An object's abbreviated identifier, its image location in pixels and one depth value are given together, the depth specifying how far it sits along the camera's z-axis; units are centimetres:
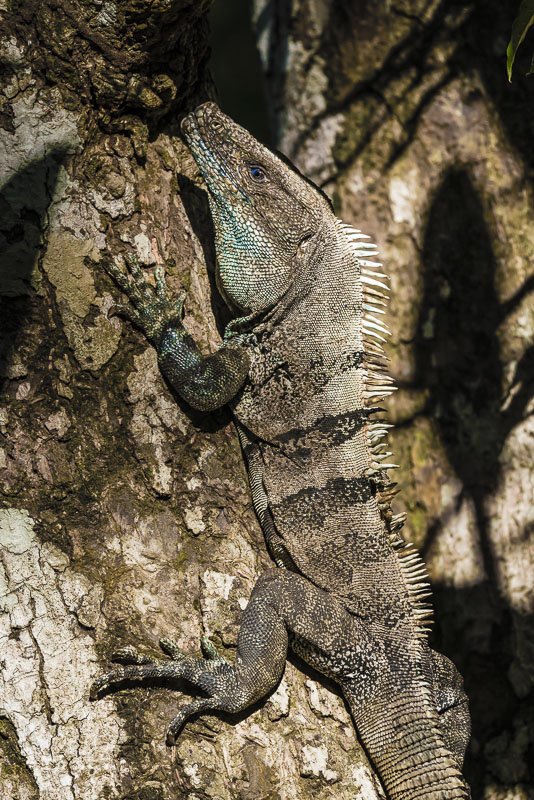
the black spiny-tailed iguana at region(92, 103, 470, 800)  697
